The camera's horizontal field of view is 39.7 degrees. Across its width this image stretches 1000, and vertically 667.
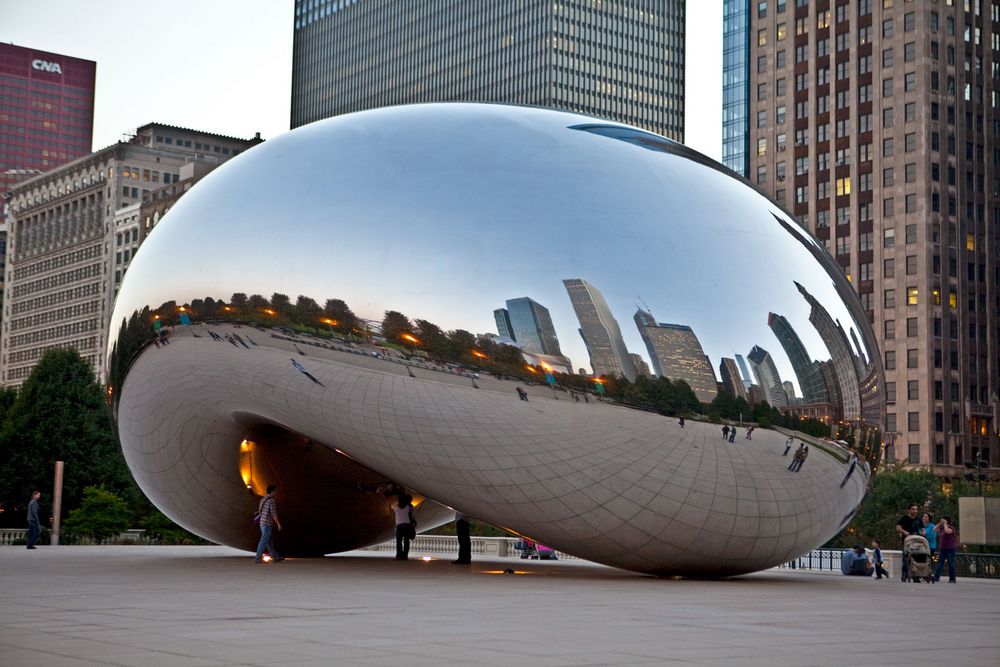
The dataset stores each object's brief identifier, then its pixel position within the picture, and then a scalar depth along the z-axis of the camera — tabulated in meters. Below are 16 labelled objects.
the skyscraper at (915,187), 114.38
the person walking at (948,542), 23.78
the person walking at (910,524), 24.92
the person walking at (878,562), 25.52
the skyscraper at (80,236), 167.75
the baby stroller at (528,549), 31.89
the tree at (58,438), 59.94
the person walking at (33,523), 31.98
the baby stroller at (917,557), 23.62
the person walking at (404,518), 22.11
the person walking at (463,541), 22.39
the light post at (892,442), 105.75
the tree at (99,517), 42.34
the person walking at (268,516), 20.27
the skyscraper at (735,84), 130.75
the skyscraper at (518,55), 170.00
